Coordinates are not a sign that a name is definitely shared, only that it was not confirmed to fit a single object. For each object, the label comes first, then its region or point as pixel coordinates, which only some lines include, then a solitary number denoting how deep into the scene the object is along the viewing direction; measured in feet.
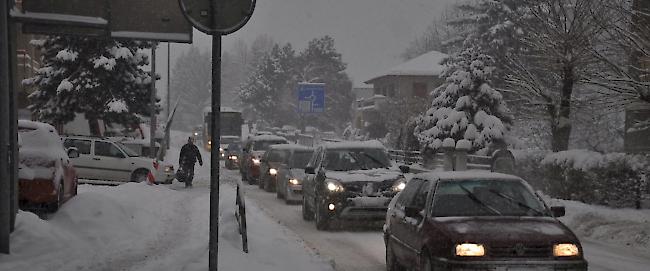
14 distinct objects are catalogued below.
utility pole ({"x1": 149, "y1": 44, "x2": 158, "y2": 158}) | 104.63
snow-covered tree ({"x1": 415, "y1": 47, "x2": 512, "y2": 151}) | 101.35
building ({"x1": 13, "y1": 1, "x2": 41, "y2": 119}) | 119.99
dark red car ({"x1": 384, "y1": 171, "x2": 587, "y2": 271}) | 23.38
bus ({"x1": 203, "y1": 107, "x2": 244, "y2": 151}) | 200.34
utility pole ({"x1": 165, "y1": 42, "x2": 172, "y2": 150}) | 141.18
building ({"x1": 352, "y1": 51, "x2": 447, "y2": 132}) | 220.43
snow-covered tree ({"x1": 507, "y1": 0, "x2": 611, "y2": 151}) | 70.23
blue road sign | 154.20
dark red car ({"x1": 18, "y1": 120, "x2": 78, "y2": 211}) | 38.42
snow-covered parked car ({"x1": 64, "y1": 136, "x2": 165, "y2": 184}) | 78.33
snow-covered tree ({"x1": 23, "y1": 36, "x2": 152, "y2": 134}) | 104.94
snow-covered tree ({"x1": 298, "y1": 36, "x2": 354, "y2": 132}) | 274.01
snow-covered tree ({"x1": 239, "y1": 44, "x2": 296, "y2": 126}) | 297.12
